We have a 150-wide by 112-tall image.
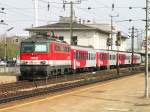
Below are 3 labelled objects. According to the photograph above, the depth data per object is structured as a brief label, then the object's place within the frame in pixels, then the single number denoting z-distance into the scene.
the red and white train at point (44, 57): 35.72
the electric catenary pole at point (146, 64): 23.15
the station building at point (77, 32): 96.31
